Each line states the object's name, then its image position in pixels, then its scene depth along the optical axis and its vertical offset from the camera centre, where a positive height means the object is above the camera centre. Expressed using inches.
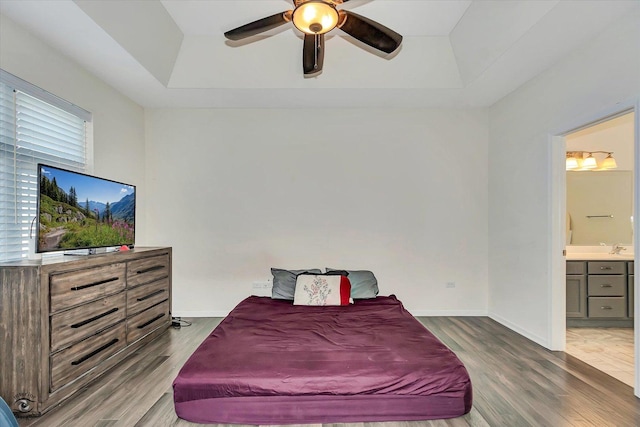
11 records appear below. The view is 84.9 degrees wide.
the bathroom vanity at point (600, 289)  155.6 -31.3
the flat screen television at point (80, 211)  98.6 +1.9
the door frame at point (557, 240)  131.4 -8.2
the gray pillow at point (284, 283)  151.7 -28.8
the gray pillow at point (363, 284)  151.3 -29.4
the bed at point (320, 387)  81.7 -39.7
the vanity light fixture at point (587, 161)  175.2 +28.8
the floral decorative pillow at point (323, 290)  141.0 -29.8
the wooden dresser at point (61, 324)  84.9 -29.5
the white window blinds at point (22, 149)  100.5 +21.4
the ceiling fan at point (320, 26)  83.8 +50.0
